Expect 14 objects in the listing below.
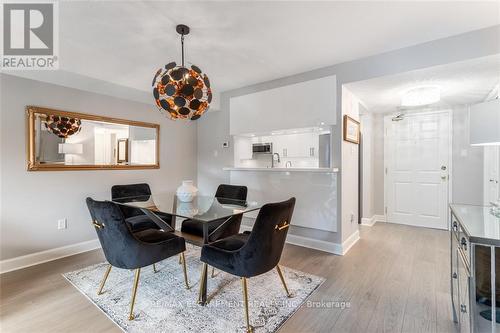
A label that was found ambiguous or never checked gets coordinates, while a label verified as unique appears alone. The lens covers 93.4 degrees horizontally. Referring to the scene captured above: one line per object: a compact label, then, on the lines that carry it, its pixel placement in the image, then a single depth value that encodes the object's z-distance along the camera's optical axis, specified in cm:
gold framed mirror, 283
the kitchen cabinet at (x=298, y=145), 476
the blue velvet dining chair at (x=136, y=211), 277
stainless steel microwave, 491
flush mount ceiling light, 293
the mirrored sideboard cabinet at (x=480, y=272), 107
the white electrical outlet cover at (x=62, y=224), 300
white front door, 410
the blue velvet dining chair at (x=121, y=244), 175
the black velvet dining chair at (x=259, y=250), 163
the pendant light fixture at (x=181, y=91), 186
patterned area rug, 172
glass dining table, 199
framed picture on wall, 313
